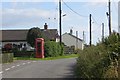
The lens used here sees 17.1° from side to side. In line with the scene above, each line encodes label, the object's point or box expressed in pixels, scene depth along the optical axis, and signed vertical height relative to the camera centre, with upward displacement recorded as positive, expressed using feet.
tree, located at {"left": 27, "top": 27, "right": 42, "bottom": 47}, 234.91 +4.28
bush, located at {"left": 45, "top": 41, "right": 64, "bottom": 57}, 180.65 -3.12
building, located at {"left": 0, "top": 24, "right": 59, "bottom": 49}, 302.55 +4.91
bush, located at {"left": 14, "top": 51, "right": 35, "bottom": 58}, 193.08 -5.68
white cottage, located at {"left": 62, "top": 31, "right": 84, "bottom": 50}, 401.68 +3.36
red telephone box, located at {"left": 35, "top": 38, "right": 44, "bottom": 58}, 168.04 -2.04
